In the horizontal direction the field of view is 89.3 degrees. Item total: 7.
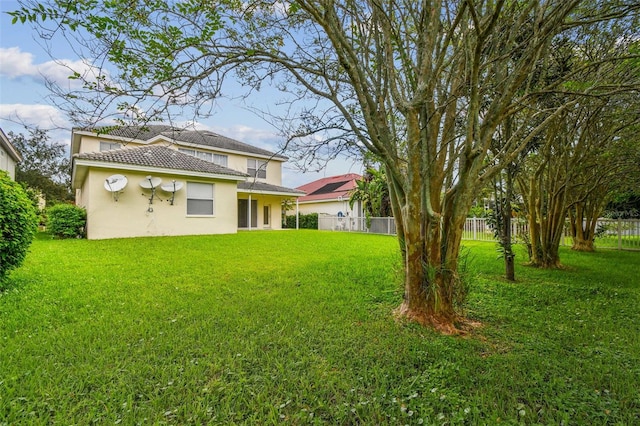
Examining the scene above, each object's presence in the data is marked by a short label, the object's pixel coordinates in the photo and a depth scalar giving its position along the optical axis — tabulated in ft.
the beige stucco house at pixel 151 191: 40.57
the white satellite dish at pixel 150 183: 43.05
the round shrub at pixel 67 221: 40.37
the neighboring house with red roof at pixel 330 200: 85.80
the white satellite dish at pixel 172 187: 44.13
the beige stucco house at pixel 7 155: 49.95
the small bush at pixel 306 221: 83.27
